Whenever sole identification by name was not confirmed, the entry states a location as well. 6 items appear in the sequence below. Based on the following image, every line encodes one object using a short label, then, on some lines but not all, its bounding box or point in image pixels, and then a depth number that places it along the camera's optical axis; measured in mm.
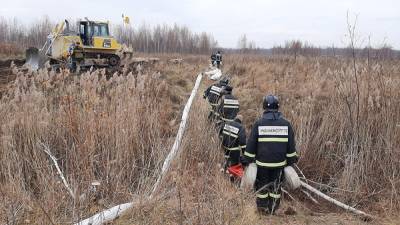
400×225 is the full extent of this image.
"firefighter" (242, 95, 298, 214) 5059
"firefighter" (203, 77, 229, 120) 8597
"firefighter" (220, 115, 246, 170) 6559
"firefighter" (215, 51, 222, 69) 23359
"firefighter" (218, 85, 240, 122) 7543
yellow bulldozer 19703
